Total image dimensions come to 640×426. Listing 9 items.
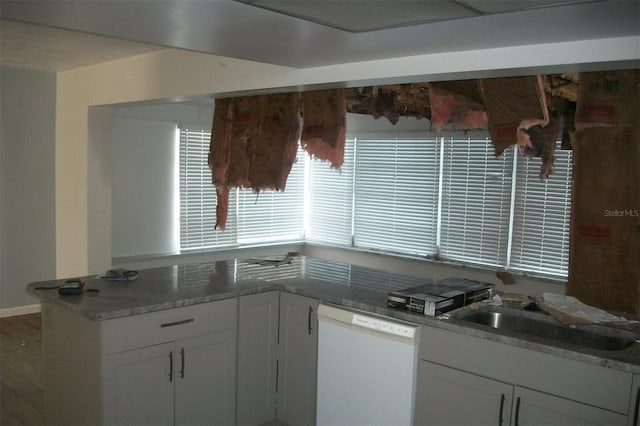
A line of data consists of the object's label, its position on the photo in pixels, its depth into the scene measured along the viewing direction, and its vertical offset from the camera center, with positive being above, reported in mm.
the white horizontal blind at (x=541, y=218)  5062 -369
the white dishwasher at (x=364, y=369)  2691 -1031
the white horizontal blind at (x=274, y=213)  6695 -556
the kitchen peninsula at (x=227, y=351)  2279 -884
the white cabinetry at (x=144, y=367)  2600 -1044
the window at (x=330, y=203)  6859 -398
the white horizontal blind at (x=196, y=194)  5973 -296
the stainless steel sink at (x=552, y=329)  2500 -743
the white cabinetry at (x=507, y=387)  2146 -903
